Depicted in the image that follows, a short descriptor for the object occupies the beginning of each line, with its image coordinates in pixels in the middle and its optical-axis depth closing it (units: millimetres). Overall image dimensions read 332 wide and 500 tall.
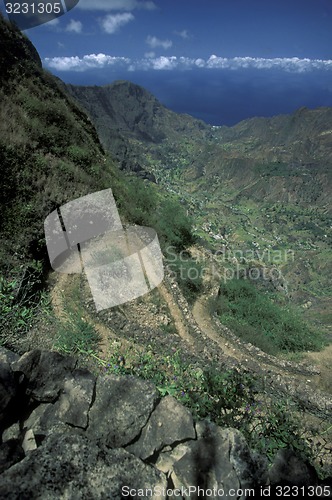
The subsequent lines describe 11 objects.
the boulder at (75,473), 2631
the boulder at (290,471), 3422
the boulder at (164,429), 3555
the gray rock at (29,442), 3260
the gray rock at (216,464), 3197
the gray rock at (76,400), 3693
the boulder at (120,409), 3602
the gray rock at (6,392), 3465
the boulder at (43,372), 3939
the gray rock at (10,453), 2901
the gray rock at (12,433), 3400
